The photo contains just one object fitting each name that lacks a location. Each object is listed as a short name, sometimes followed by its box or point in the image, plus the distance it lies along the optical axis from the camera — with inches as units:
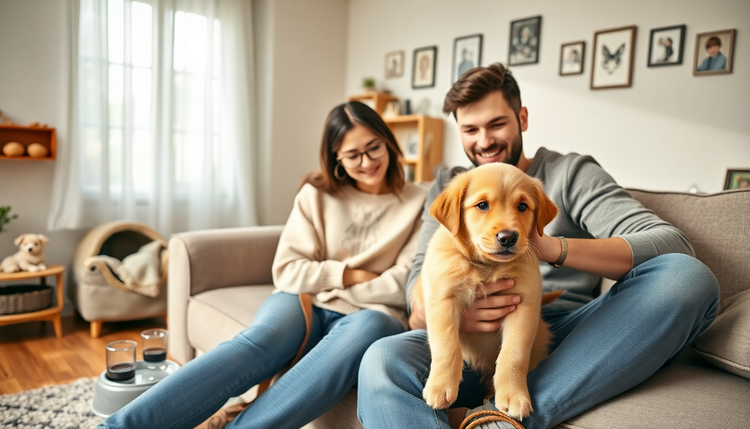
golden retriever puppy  40.7
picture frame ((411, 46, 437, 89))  169.9
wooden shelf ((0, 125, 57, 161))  125.2
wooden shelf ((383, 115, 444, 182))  164.6
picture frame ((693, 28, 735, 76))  112.7
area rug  72.6
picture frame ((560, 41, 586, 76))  135.3
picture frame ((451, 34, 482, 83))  157.6
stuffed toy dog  111.4
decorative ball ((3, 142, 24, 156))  120.9
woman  51.8
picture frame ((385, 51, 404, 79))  179.6
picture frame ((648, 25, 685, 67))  119.4
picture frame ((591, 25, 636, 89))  127.5
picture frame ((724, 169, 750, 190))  111.4
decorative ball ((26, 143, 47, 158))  124.5
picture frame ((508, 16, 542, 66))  143.9
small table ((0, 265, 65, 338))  107.8
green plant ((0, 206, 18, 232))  117.0
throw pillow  44.7
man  41.7
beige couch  41.1
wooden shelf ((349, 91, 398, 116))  178.7
